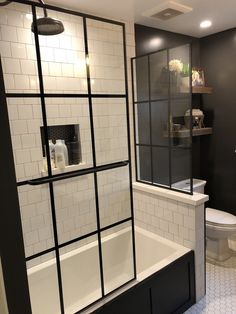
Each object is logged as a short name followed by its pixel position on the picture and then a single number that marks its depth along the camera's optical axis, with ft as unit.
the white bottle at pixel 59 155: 5.68
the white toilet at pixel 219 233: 8.45
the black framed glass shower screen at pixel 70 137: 4.75
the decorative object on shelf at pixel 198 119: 10.05
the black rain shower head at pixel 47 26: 4.39
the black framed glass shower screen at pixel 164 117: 7.30
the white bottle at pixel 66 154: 6.13
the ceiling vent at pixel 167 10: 6.66
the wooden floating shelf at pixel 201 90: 9.49
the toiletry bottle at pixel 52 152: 5.42
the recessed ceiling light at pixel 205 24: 8.61
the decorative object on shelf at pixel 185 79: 6.97
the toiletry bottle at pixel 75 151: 6.27
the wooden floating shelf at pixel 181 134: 7.52
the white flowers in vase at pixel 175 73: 7.38
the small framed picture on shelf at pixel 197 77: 9.80
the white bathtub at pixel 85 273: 5.45
